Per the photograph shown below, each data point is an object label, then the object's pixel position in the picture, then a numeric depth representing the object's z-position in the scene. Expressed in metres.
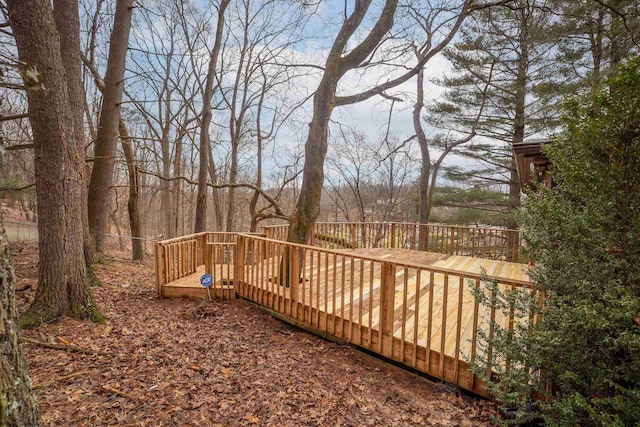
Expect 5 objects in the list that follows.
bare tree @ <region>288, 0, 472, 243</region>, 4.84
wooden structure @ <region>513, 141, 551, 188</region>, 4.28
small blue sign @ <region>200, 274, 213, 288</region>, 4.54
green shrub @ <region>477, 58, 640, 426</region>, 1.69
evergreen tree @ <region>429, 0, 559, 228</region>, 8.46
